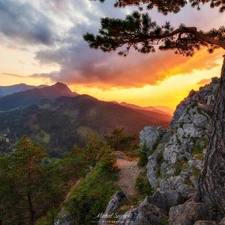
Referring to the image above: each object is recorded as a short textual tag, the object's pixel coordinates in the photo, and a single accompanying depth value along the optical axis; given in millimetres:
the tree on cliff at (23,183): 20562
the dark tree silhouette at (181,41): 6891
